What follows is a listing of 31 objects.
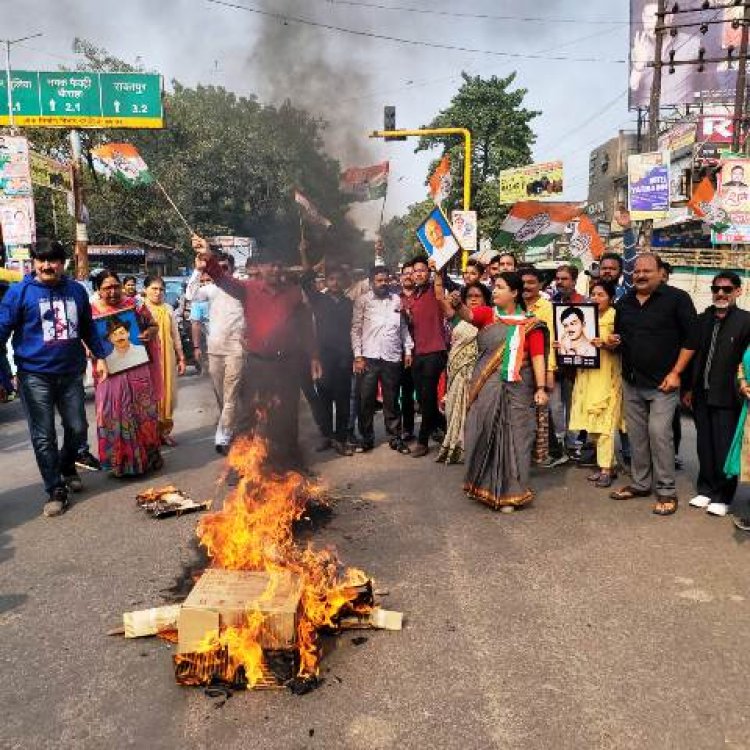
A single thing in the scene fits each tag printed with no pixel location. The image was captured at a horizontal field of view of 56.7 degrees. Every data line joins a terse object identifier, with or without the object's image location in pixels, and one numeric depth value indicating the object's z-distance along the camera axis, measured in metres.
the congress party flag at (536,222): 12.04
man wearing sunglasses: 5.09
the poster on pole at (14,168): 13.39
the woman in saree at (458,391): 6.80
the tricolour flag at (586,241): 12.80
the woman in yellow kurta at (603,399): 5.97
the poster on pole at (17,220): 13.49
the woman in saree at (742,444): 4.79
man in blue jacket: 5.41
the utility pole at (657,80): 16.95
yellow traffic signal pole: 14.30
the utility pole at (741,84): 17.44
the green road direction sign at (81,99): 17.19
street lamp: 17.20
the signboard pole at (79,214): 16.19
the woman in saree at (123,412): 6.23
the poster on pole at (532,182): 18.17
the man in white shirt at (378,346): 7.25
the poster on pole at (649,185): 12.30
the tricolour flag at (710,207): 13.28
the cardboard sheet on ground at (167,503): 5.21
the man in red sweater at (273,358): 6.02
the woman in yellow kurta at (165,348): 7.46
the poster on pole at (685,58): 25.22
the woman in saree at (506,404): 5.37
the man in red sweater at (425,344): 7.14
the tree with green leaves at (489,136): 27.58
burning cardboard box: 3.02
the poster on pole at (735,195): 12.95
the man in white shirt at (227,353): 6.92
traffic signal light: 14.52
